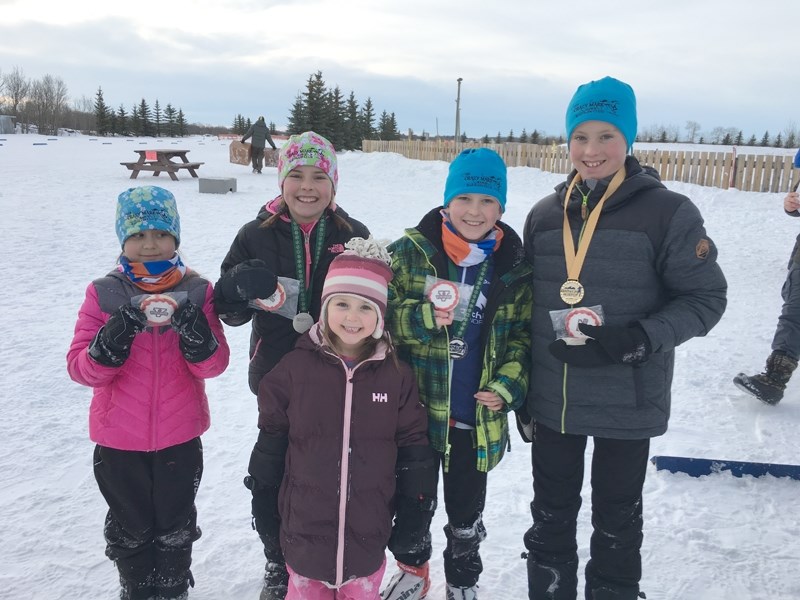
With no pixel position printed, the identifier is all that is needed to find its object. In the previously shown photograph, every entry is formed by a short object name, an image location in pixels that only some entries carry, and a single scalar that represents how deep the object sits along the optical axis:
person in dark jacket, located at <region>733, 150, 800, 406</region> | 4.26
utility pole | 32.65
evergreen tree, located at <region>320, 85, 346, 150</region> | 38.19
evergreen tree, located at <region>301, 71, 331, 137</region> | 35.31
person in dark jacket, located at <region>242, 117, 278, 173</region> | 19.84
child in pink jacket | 2.26
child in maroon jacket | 2.09
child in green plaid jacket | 2.35
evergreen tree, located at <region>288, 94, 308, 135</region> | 36.59
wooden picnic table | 17.31
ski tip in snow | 3.35
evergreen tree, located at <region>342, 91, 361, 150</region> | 42.75
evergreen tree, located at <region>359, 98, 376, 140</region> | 48.31
